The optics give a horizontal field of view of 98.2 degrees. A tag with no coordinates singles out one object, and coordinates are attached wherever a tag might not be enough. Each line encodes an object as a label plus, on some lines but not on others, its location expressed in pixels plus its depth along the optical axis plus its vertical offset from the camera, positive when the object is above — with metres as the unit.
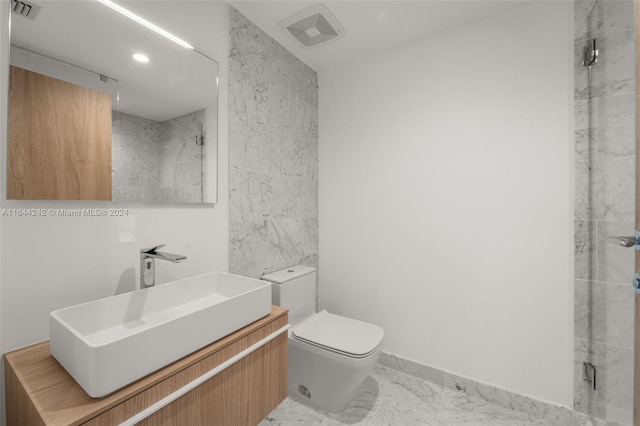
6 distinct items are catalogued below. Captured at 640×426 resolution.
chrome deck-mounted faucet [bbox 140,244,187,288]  1.18 -0.23
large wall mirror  0.95 +0.43
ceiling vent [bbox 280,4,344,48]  1.71 +1.22
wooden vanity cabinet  0.69 -0.52
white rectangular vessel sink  0.72 -0.40
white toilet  1.54 -0.79
